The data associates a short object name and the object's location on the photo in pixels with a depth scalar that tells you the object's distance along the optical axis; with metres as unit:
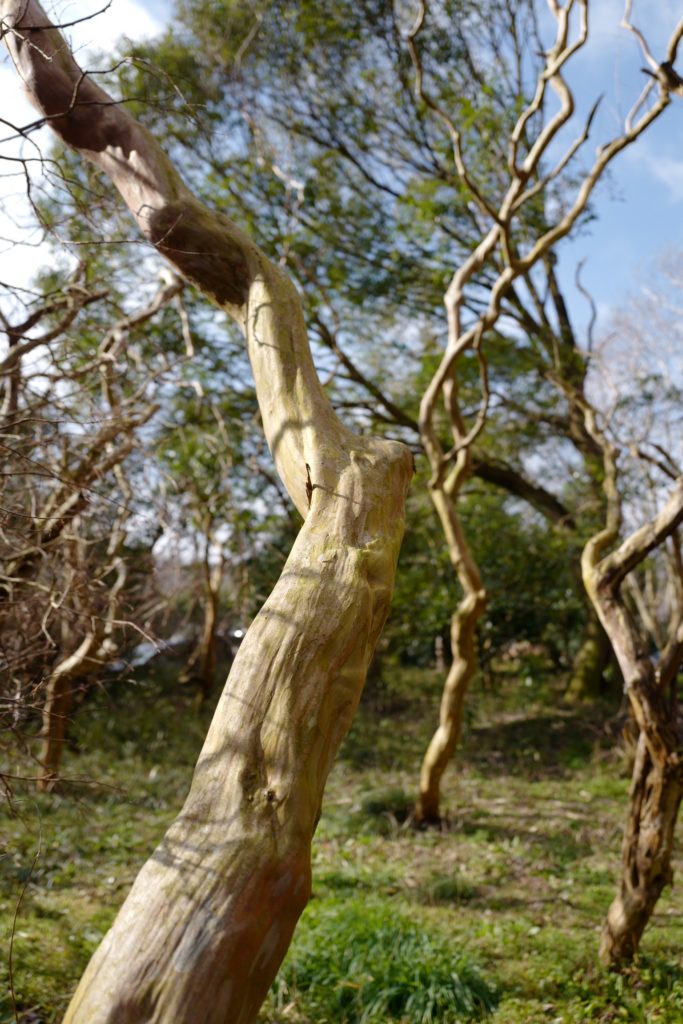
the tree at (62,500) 3.28
